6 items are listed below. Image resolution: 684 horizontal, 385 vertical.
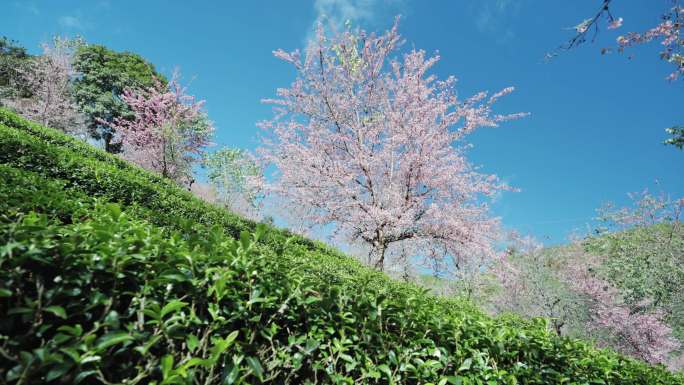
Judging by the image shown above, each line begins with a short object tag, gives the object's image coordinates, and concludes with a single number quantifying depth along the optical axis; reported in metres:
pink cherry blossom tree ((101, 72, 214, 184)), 20.75
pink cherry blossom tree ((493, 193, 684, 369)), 15.33
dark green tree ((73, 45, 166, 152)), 28.42
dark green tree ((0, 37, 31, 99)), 28.27
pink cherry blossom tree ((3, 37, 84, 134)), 26.17
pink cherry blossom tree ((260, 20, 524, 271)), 11.66
